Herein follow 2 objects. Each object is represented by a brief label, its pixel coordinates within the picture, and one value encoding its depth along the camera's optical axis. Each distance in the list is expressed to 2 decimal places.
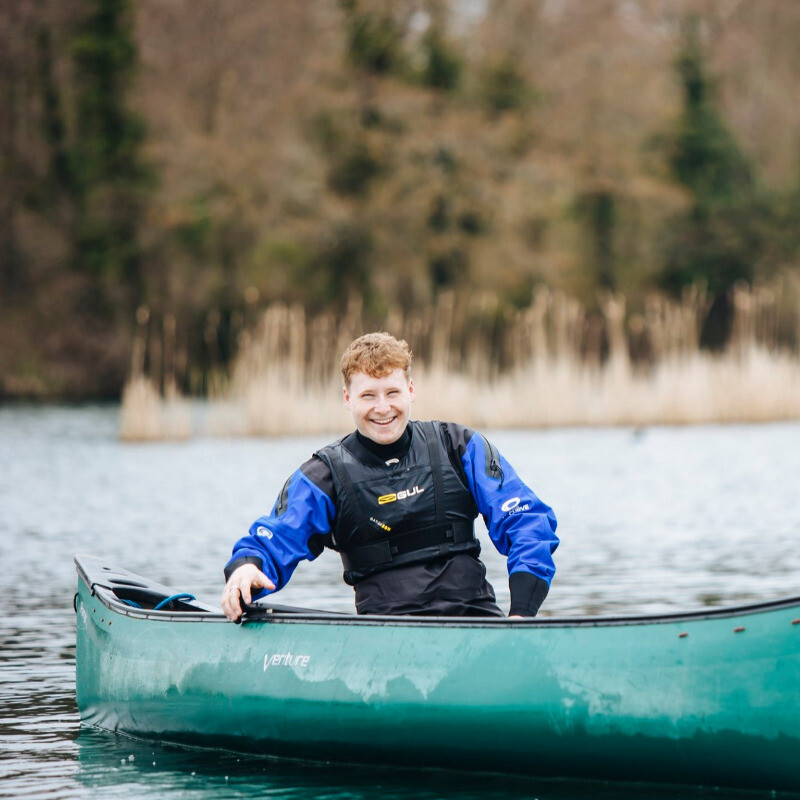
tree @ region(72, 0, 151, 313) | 67.19
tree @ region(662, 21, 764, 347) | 67.12
